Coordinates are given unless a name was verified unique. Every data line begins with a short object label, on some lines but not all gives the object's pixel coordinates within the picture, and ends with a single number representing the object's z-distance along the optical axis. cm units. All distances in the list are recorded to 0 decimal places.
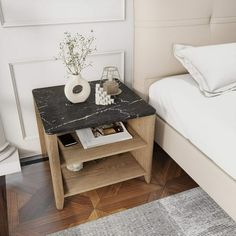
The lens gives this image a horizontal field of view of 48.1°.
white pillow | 151
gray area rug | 140
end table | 137
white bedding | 121
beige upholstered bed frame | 157
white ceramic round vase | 148
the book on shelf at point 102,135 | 152
